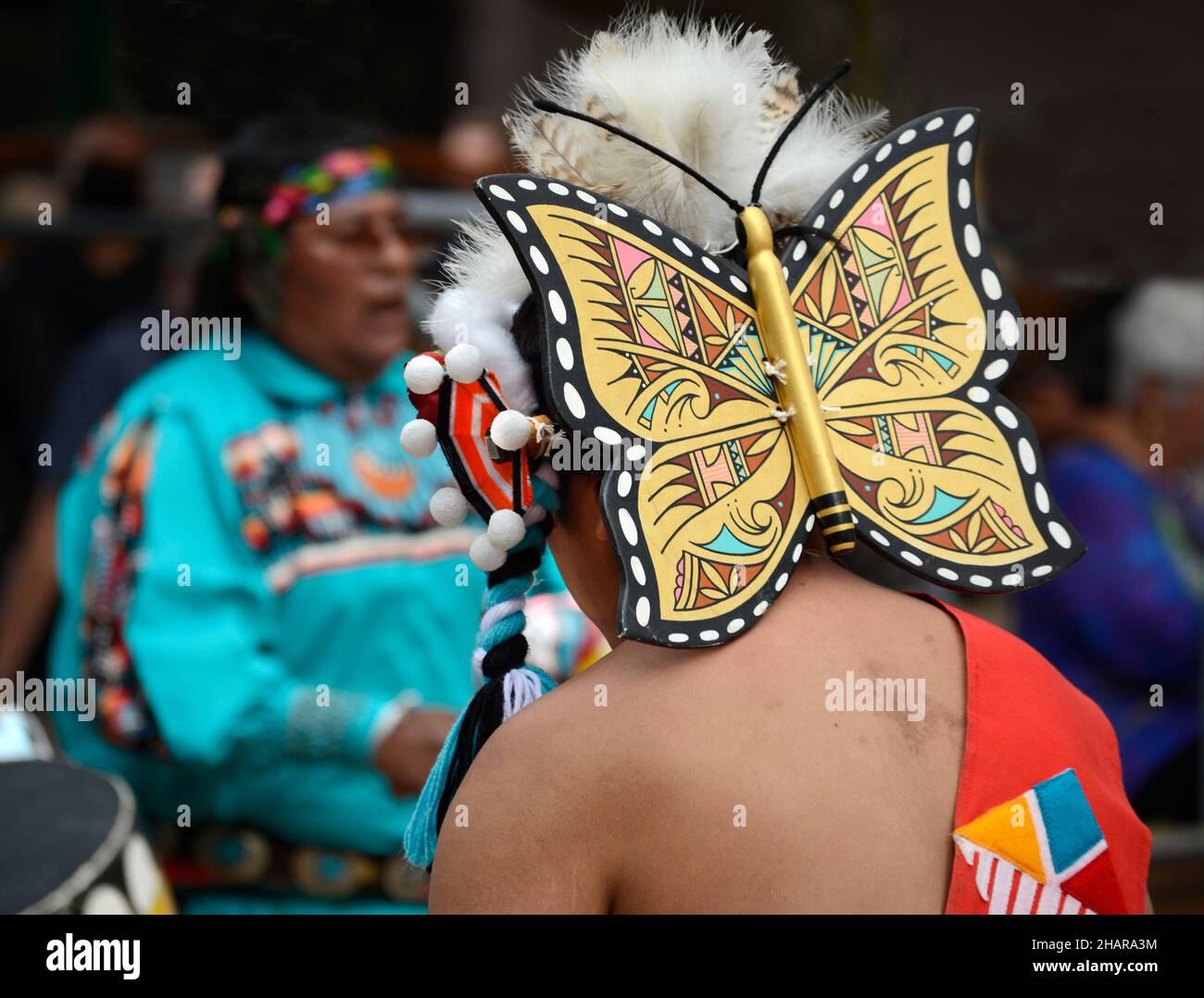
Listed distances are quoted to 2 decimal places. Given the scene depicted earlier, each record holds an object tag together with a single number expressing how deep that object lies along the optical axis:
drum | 1.92
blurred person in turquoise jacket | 2.83
